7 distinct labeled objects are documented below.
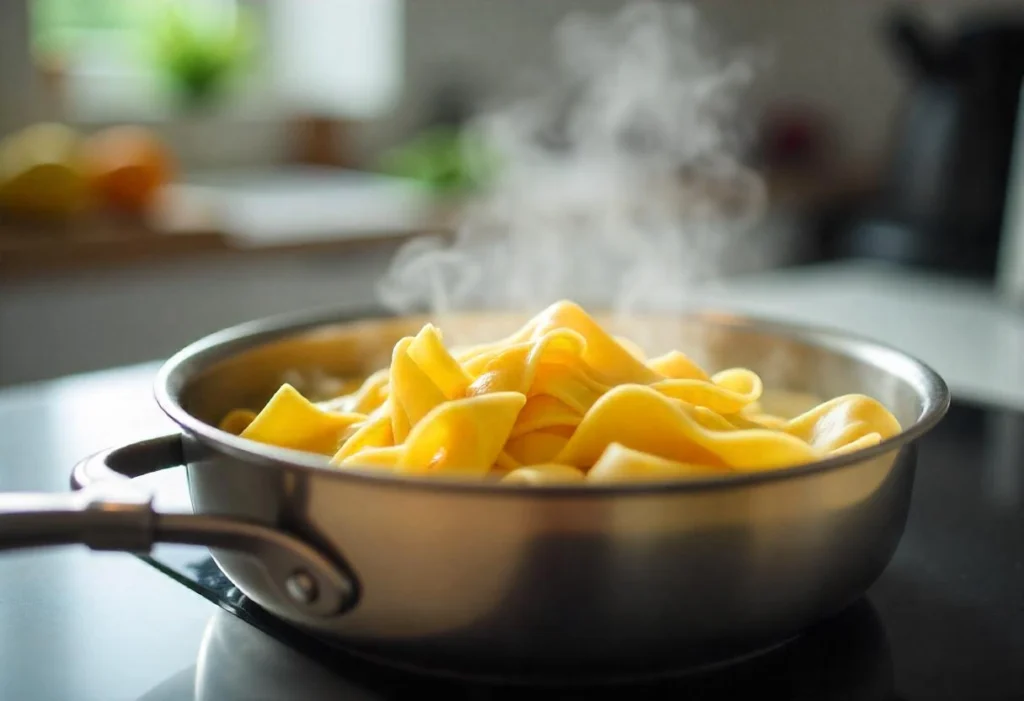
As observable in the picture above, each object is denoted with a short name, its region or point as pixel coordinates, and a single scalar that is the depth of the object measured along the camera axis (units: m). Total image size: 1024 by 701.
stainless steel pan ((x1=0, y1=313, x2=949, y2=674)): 0.47
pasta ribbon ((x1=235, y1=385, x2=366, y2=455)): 0.64
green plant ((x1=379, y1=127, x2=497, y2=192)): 2.63
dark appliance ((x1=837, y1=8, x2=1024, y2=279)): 2.02
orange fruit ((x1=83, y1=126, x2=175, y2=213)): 2.14
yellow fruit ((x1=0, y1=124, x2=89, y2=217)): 2.00
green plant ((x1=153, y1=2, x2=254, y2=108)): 3.09
